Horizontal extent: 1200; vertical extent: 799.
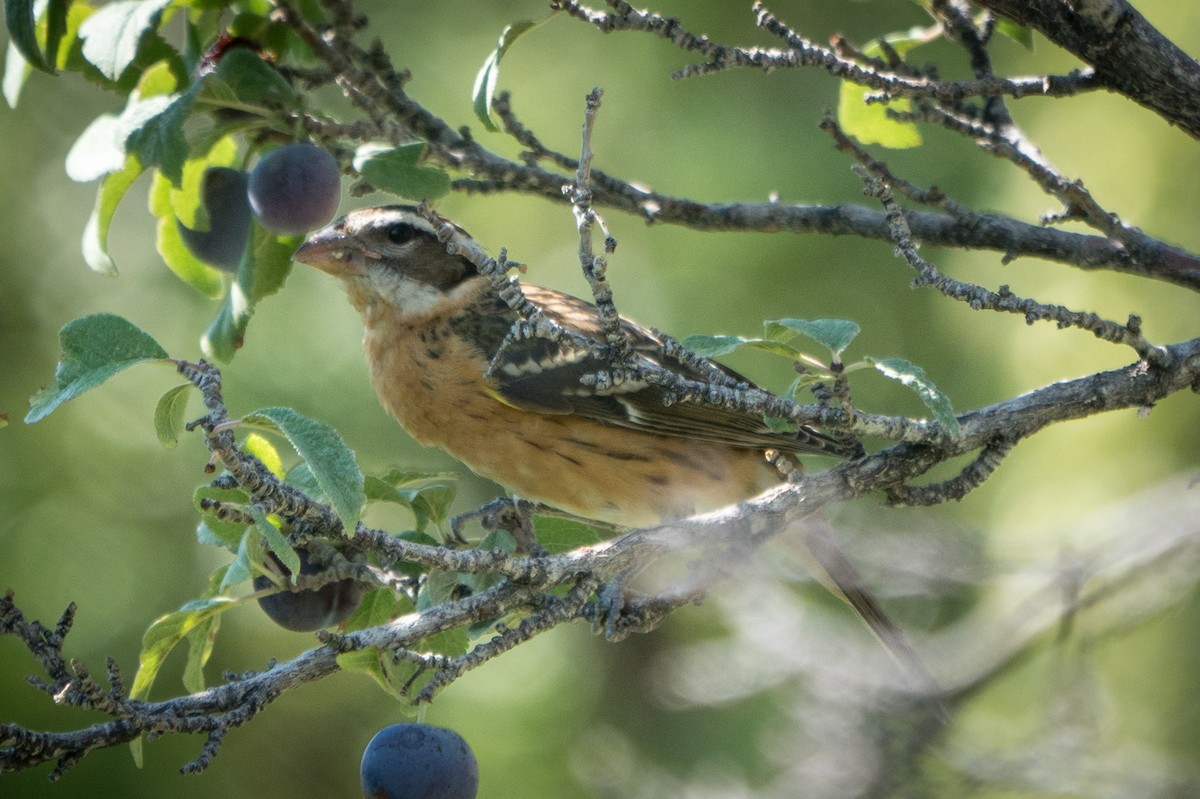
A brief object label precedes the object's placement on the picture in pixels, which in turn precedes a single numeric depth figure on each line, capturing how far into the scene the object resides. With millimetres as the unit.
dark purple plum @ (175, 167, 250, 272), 6055
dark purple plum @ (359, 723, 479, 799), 4348
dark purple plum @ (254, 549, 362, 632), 5422
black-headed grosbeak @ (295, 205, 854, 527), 7832
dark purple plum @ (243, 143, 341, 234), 5504
